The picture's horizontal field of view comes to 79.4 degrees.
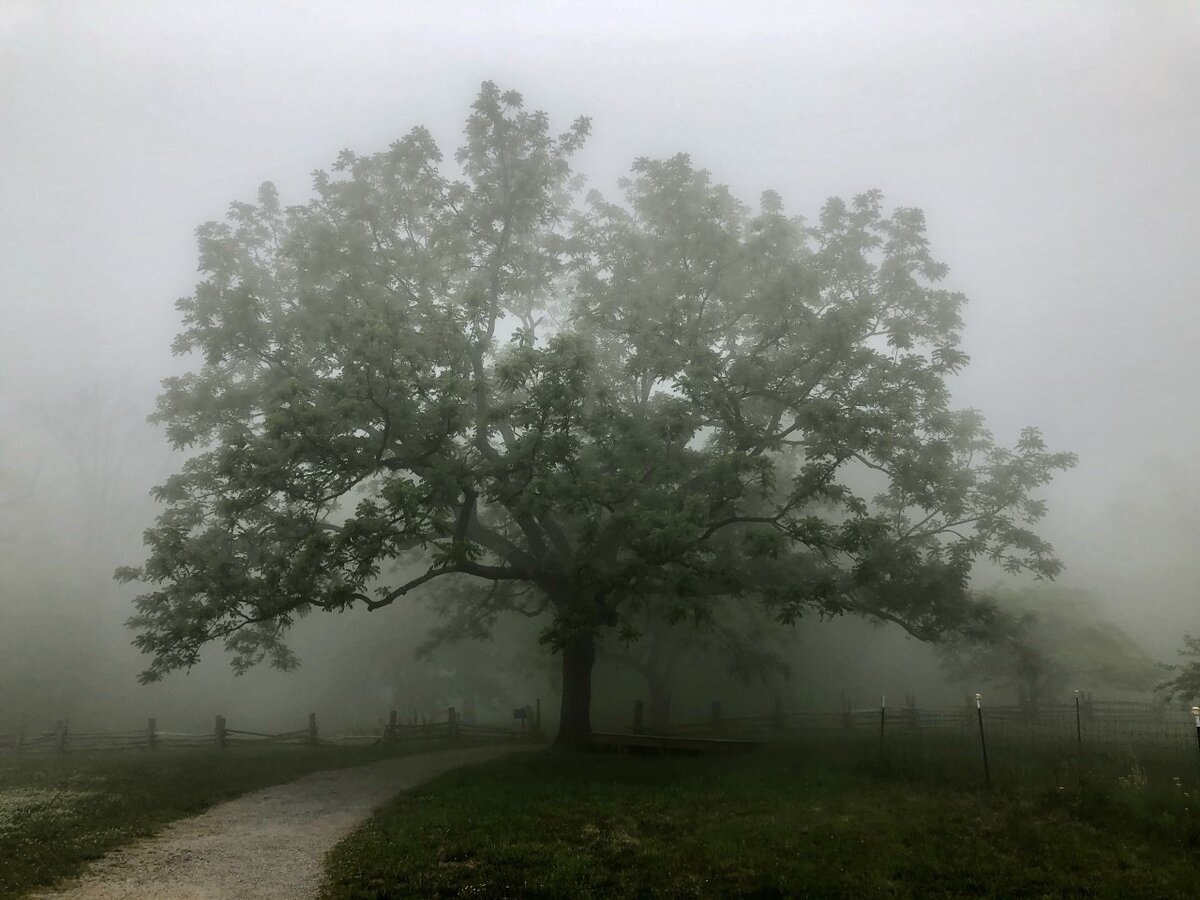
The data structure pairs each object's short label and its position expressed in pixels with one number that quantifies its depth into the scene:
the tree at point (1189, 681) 16.12
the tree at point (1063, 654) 30.78
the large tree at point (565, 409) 16.06
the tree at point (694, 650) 26.16
